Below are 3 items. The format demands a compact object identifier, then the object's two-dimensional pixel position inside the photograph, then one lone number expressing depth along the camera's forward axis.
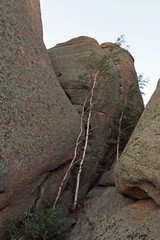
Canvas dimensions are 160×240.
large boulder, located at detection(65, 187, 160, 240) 5.96
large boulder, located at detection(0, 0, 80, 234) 5.97
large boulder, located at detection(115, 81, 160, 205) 6.17
